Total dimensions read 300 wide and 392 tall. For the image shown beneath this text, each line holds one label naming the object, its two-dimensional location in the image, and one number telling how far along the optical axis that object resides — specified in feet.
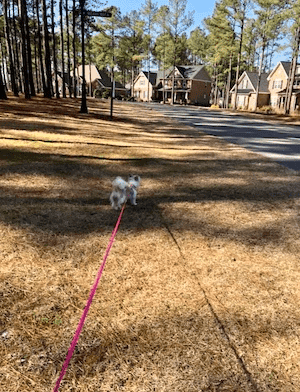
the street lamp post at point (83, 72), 51.56
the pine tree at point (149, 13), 185.68
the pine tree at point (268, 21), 111.34
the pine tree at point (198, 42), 227.61
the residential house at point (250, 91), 184.14
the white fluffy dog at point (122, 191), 15.62
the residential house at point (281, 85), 158.51
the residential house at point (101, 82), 243.60
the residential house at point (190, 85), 219.20
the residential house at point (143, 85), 245.45
